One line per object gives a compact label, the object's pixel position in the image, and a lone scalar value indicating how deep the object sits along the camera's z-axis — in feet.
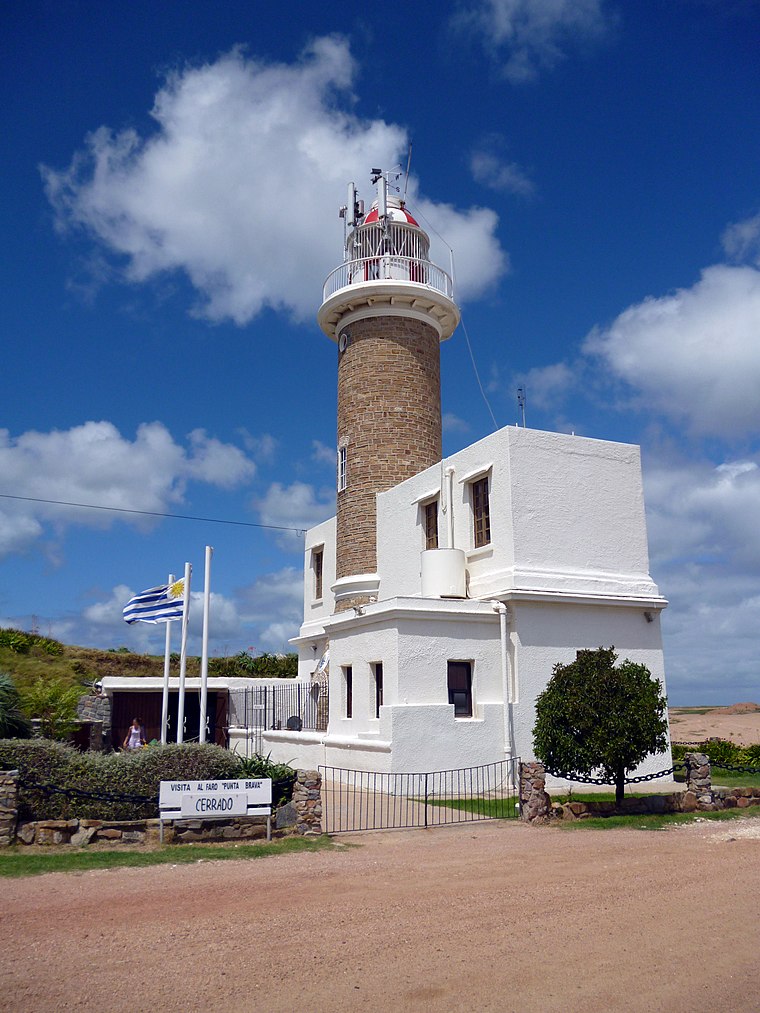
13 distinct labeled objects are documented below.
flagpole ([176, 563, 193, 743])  63.98
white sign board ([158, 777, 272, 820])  35.47
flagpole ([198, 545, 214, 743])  59.88
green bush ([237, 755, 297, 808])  40.86
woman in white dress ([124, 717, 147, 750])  82.64
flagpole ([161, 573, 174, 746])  70.48
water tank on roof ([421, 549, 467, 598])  60.90
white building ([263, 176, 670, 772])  54.19
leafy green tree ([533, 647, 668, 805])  42.96
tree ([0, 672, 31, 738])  49.49
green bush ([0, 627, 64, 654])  101.30
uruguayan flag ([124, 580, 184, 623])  67.31
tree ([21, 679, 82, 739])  71.10
